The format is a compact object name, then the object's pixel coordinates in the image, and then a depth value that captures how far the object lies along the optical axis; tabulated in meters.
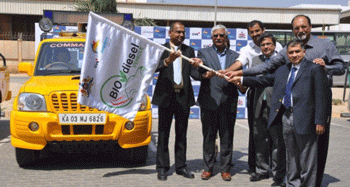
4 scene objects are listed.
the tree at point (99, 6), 31.23
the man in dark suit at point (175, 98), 6.16
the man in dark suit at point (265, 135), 5.91
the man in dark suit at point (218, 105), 6.16
